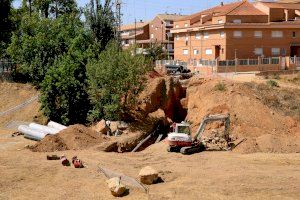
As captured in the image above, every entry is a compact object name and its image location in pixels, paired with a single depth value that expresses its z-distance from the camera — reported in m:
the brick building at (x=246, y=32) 55.72
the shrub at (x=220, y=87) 36.69
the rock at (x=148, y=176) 20.48
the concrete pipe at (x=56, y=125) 32.41
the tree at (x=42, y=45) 40.78
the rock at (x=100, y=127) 31.71
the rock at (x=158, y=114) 34.41
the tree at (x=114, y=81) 32.34
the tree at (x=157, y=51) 71.81
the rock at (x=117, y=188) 18.48
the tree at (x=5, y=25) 47.34
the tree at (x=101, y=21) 39.97
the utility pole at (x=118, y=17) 40.98
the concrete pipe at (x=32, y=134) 30.84
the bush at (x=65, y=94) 35.25
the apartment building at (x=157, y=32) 88.25
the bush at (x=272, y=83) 42.58
